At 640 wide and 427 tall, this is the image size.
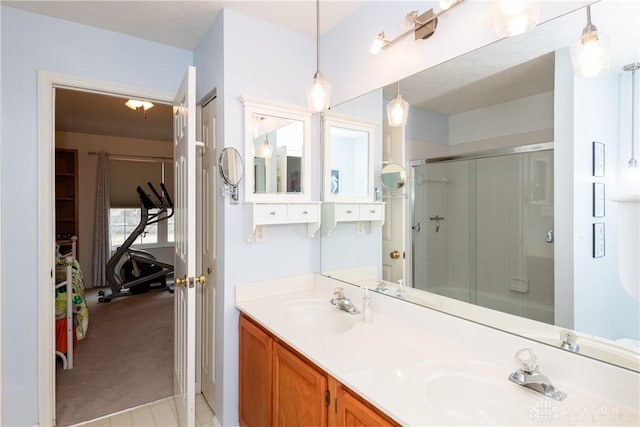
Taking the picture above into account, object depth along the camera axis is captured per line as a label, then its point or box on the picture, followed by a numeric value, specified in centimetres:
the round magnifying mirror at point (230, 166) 185
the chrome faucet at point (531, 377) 95
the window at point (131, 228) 578
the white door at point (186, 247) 161
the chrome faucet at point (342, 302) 173
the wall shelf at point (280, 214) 185
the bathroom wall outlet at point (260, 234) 197
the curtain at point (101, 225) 538
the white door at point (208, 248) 214
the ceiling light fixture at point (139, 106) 332
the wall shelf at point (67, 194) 524
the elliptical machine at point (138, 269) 493
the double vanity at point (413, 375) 90
